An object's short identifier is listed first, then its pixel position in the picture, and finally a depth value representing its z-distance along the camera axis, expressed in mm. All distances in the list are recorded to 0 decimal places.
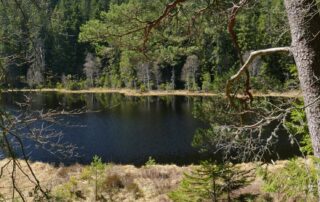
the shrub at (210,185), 9312
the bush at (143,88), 65625
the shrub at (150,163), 18406
